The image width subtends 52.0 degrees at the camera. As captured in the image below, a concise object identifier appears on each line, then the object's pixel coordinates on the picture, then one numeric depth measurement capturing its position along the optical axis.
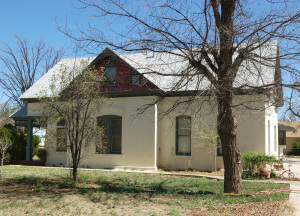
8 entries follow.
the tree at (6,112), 38.22
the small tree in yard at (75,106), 9.91
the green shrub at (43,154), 17.44
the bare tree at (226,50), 7.93
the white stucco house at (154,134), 14.38
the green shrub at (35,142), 20.58
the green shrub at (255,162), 12.62
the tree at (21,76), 32.72
